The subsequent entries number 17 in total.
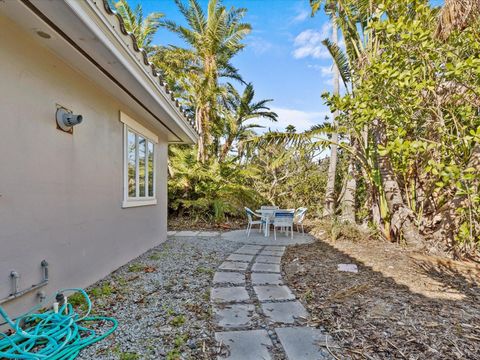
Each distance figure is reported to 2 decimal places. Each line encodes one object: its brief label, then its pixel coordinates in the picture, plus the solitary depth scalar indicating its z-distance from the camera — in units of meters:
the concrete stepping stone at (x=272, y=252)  5.77
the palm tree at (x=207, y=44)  11.36
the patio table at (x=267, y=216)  7.98
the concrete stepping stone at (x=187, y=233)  8.10
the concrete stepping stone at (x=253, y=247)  6.35
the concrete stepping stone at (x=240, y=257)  5.27
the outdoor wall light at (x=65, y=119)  3.18
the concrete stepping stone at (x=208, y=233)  8.05
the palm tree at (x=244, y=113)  14.62
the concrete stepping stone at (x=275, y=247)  6.29
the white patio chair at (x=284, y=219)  7.63
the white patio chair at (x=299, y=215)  8.27
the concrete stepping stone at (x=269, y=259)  5.17
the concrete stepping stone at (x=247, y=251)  5.81
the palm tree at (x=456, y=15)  4.50
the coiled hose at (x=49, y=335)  2.19
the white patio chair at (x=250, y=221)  8.08
